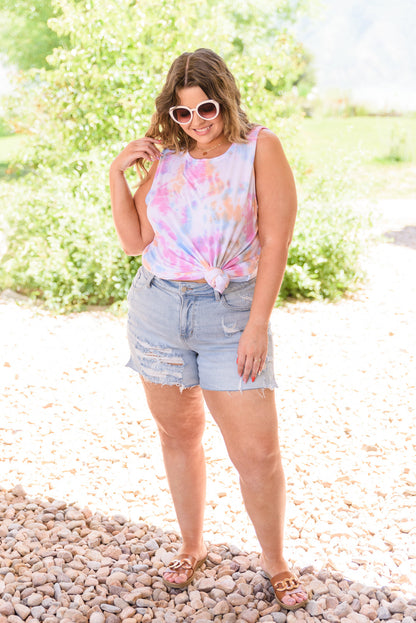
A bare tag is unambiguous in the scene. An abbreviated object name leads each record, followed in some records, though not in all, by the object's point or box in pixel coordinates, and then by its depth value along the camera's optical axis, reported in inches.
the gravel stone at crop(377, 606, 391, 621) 81.7
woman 67.6
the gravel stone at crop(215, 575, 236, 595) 87.0
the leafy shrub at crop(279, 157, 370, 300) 229.9
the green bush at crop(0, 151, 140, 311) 223.0
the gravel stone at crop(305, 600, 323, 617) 81.6
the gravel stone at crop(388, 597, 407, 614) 83.4
